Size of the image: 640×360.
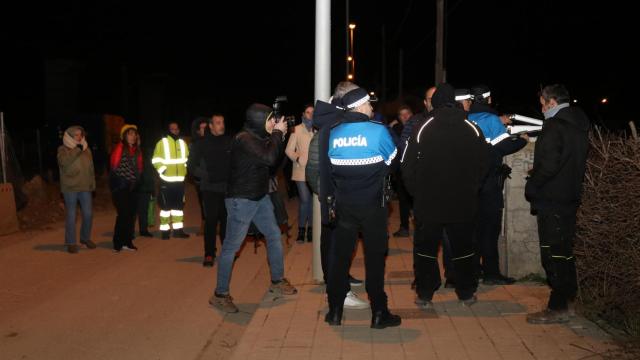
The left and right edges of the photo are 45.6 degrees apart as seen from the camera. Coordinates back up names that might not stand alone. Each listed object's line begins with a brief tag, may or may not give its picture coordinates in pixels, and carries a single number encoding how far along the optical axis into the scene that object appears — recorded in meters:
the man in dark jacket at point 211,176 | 9.73
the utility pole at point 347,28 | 39.29
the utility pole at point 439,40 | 19.62
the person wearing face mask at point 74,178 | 10.89
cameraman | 7.14
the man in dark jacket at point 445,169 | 6.34
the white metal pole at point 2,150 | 14.47
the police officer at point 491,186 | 7.09
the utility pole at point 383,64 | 53.66
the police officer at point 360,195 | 5.98
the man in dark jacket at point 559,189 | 6.04
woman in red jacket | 11.05
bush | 5.66
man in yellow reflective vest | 11.76
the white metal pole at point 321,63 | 7.68
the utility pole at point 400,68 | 50.43
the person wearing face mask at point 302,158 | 10.29
